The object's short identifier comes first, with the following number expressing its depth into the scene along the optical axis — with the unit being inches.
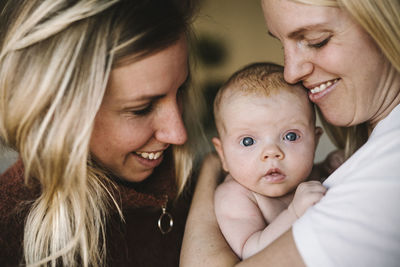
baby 14.8
